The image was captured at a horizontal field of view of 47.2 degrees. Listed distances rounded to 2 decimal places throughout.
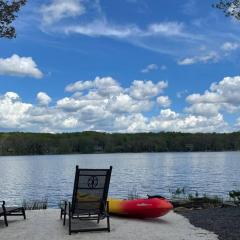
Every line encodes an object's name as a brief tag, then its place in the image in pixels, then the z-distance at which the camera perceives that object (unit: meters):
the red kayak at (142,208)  6.24
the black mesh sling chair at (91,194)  5.44
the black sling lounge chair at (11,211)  5.74
